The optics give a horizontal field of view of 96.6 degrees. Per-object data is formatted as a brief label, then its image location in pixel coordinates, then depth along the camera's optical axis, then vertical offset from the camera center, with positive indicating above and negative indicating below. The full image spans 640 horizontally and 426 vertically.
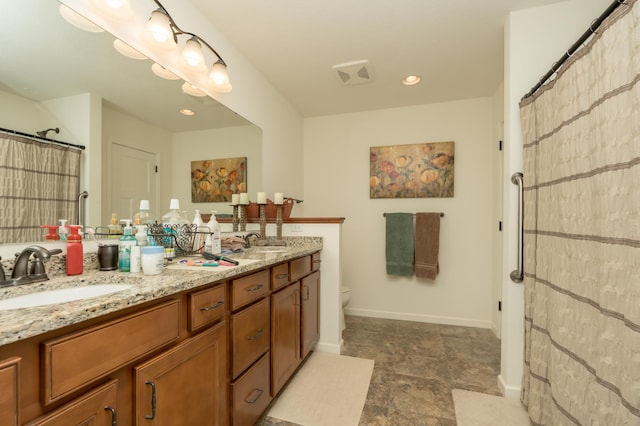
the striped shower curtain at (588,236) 0.90 -0.08
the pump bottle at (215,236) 1.67 -0.13
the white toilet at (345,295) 2.86 -0.82
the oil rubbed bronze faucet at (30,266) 0.92 -0.18
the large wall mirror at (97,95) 0.99 +0.53
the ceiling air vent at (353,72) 2.31 +1.20
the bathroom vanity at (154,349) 0.59 -0.38
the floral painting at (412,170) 2.98 +0.47
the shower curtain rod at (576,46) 0.99 +0.72
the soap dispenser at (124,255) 1.13 -0.17
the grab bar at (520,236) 1.68 -0.13
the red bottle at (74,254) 1.06 -0.15
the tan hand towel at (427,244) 2.92 -0.31
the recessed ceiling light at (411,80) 2.51 +1.21
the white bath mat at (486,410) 1.53 -1.11
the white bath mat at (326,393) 1.54 -1.10
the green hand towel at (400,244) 2.99 -0.31
